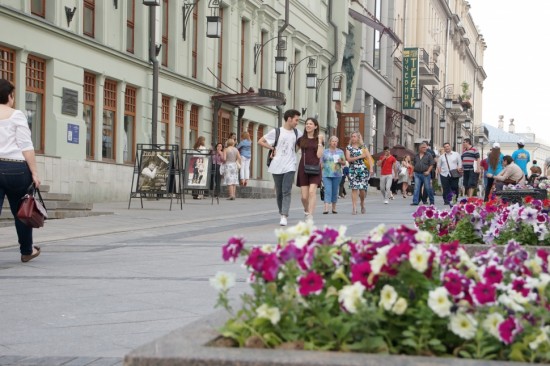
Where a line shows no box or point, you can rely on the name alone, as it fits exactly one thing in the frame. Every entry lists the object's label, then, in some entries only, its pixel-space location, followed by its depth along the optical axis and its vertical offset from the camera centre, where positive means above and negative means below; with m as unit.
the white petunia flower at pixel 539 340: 3.18 -0.48
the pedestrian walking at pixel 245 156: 32.31 +0.44
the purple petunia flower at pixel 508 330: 3.21 -0.46
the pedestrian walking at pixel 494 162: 25.39 +0.30
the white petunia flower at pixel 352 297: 3.30 -0.38
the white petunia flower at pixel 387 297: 3.31 -0.38
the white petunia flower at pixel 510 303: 3.42 -0.41
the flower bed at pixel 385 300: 3.27 -0.40
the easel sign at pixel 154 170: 21.06 -0.02
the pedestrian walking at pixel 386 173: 31.45 +0.00
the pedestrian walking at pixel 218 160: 29.49 +0.27
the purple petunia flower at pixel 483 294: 3.40 -0.37
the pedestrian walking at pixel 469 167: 27.80 +0.19
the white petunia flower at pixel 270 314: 3.35 -0.44
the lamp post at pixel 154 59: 22.06 +2.64
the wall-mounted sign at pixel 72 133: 22.47 +0.72
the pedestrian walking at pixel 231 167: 29.34 +0.09
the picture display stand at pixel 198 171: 24.16 -0.03
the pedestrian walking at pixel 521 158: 26.95 +0.42
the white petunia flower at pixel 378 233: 3.84 -0.22
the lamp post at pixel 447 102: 70.31 +4.65
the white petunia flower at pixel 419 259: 3.44 -0.27
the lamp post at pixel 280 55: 35.75 +3.97
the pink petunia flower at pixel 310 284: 3.39 -0.35
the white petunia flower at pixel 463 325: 3.25 -0.45
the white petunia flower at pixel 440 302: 3.29 -0.39
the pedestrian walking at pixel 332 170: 20.92 +0.04
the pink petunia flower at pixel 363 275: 3.47 -0.33
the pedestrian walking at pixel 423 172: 27.31 +0.04
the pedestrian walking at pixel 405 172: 42.91 +0.05
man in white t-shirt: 16.09 +0.23
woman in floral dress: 21.86 +0.11
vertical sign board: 66.44 +5.95
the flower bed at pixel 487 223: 8.84 -0.41
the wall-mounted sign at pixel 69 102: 22.41 +1.36
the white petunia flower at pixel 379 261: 3.47 -0.28
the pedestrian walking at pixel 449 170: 26.44 +0.10
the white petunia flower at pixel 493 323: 3.25 -0.45
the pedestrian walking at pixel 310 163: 16.88 +0.13
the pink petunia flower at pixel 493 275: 3.59 -0.33
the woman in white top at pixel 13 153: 9.84 +0.12
